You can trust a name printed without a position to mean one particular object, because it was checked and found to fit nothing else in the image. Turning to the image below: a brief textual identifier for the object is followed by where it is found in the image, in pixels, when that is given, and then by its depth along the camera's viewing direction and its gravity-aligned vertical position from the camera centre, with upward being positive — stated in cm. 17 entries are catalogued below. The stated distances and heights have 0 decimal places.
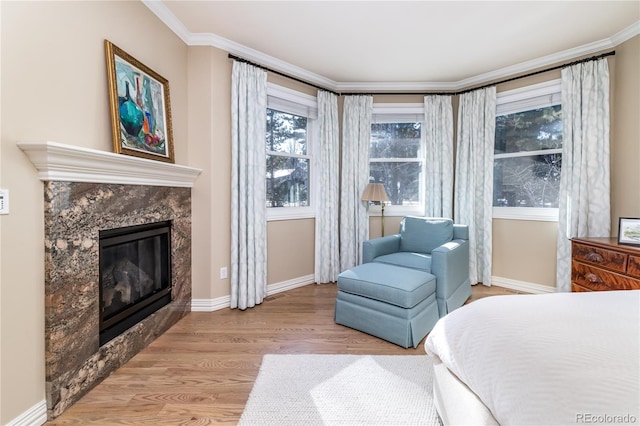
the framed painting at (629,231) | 226 -19
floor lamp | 348 +17
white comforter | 65 -42
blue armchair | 246 -45
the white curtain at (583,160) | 275 +46
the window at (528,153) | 317 +62
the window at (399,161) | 390 +63
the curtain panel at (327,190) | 364 +22
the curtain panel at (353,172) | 377 +46
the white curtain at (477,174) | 345 +41
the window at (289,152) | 337 +67
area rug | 145 -104
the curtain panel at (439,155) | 371 +67
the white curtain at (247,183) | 286 +25
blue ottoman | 214 -75
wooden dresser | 212 -46
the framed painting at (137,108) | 190 +73
